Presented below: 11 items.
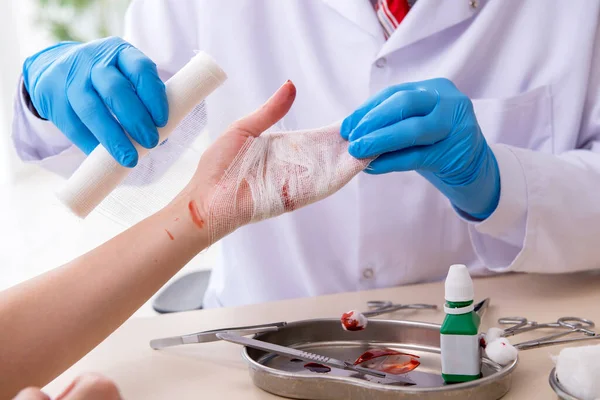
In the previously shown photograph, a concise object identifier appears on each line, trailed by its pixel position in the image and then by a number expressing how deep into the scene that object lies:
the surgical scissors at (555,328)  0.95
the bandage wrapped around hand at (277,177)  0.98
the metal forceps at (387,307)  1.04
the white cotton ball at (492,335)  0.91
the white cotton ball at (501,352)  0.87
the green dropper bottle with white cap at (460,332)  0.86
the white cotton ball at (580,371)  0.81
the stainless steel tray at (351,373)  0.83
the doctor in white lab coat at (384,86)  1.18
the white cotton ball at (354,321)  0.95
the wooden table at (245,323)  0.91
